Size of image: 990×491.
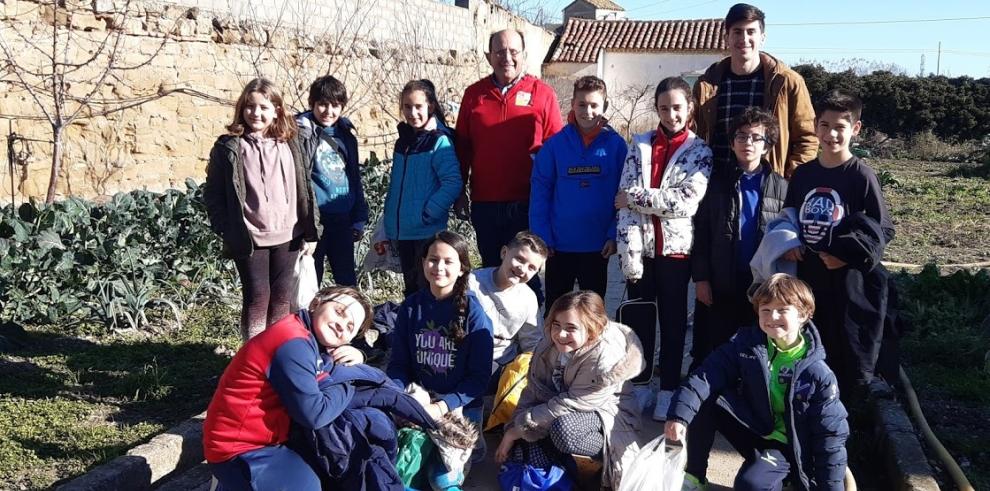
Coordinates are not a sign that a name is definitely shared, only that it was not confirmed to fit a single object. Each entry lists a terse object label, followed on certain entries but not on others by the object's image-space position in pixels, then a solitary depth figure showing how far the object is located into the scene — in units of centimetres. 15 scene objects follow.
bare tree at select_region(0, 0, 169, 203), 663
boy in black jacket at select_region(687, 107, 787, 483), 377
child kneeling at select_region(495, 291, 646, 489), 332
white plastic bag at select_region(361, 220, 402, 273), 492
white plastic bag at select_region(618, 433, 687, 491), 310
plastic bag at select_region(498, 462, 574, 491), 325
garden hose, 336
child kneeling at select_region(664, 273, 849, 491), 312
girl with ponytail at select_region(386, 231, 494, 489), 365
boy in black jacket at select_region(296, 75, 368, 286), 456
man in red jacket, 458
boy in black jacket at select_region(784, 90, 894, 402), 356
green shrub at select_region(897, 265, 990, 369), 512
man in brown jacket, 402
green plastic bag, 333
